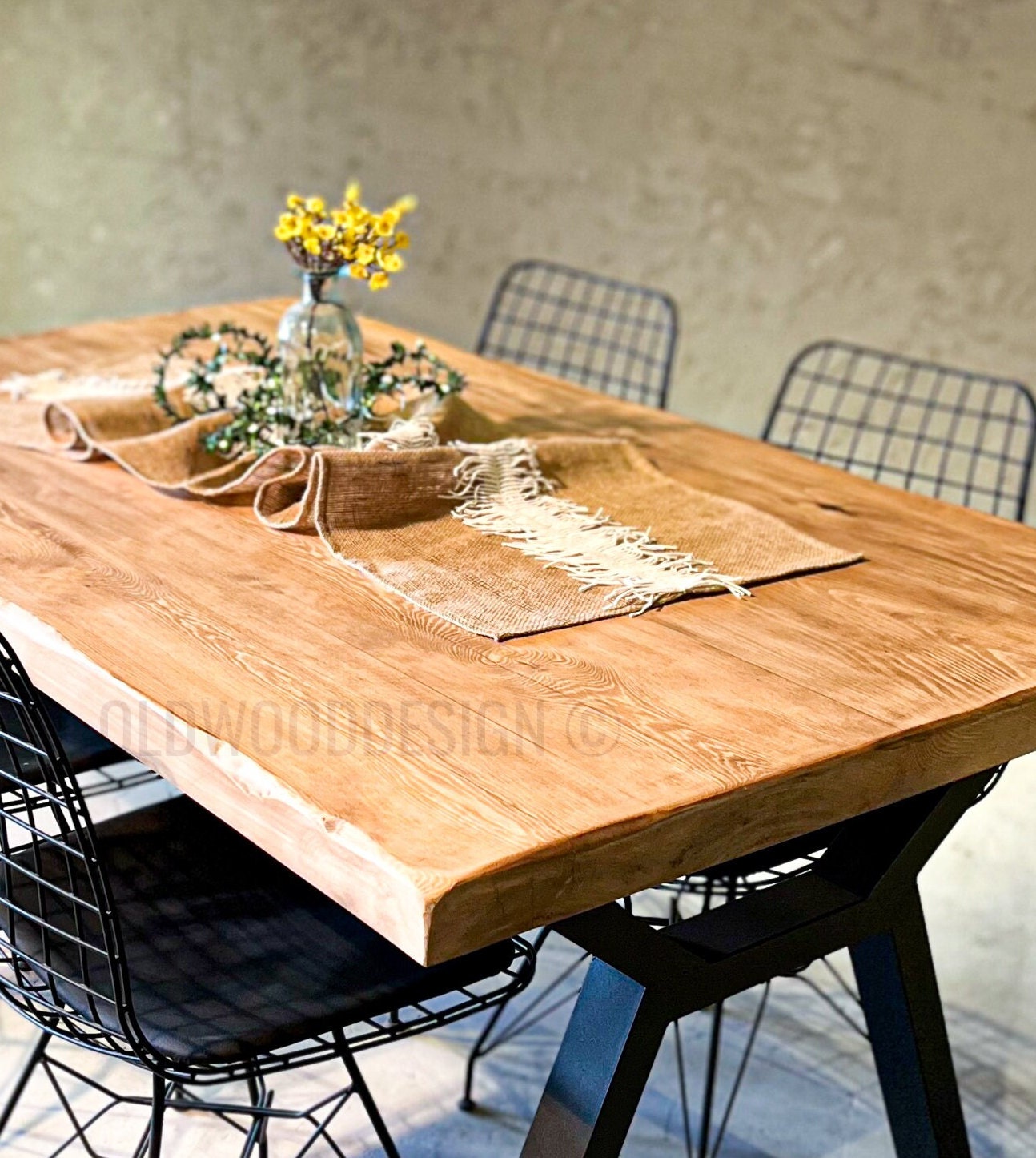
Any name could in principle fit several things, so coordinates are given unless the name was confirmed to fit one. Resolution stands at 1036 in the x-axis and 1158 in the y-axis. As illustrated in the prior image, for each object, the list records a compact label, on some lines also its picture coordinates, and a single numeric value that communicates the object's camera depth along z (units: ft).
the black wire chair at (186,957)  4.77
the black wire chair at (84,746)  6.63
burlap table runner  5.73
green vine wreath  6.84
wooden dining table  4.10
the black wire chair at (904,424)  8.71
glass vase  6.95
